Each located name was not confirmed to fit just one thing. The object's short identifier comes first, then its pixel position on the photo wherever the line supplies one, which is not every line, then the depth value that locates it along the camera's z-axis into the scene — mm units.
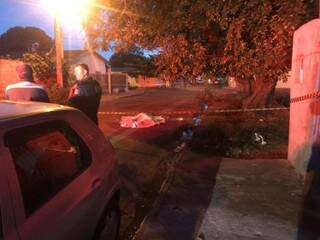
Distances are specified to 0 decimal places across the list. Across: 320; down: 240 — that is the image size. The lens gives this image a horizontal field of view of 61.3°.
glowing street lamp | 9967
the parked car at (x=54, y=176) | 1547
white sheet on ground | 8249
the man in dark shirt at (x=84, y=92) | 4171
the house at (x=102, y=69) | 24284
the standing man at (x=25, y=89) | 3522
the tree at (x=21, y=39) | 33723
